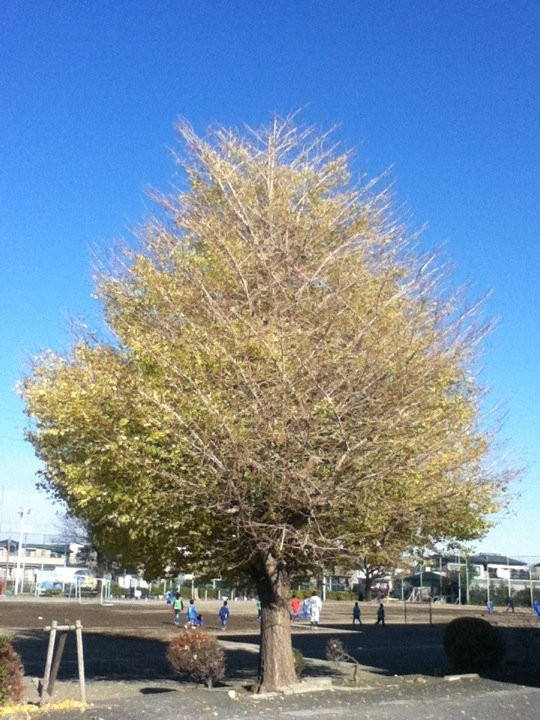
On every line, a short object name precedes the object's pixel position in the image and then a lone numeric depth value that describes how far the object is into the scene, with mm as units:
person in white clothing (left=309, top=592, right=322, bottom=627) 40750
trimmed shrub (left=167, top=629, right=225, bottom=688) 16047
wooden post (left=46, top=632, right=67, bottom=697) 14150
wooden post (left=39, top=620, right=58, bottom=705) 13585
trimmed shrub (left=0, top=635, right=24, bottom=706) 12578
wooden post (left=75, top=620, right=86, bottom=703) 13214
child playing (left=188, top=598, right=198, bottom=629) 35844
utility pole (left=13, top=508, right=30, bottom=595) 69312
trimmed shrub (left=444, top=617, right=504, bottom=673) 19828
